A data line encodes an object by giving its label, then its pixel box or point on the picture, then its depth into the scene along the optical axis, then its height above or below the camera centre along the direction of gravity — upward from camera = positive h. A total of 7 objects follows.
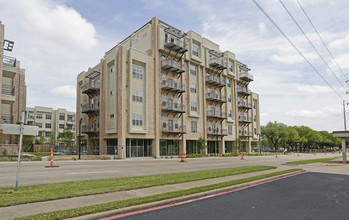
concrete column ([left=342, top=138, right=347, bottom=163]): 25.41 -1.65
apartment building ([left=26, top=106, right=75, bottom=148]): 88.12 +6.12
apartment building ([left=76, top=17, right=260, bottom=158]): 36.09 +6.41
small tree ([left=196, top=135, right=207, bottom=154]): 43.89 -1.40
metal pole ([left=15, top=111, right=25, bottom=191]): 8.00 +0.32
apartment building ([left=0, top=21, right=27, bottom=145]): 32.75 +6.45
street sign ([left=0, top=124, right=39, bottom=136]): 7.93 +0.22
